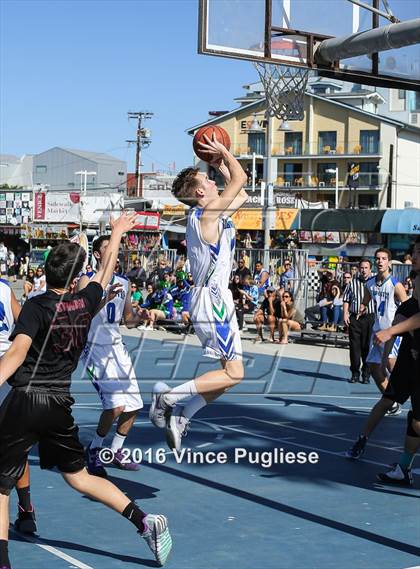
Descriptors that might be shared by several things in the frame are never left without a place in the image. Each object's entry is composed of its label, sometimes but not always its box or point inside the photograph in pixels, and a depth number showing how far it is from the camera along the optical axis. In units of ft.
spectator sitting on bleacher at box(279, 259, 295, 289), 78.48
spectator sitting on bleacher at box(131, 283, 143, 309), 82.57
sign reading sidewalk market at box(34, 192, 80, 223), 175.52
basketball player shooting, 21.59
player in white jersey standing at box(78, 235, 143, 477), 29.55
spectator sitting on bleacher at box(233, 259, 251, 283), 76.79
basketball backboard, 30.19
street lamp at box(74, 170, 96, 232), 160.25
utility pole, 263.49
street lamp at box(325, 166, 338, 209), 214.90
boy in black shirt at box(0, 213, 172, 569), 19.15
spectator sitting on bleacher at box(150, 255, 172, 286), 85.51
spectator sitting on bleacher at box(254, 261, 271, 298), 77.43
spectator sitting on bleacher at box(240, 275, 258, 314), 76.48
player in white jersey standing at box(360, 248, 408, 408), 38.22
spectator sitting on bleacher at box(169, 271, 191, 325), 78.69
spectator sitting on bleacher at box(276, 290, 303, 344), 73.36
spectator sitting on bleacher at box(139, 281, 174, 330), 79.20
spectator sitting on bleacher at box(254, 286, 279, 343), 73.97
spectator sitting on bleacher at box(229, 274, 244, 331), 76.02
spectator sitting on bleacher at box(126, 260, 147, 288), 87.47
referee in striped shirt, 53.78
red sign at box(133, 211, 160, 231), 113.19
